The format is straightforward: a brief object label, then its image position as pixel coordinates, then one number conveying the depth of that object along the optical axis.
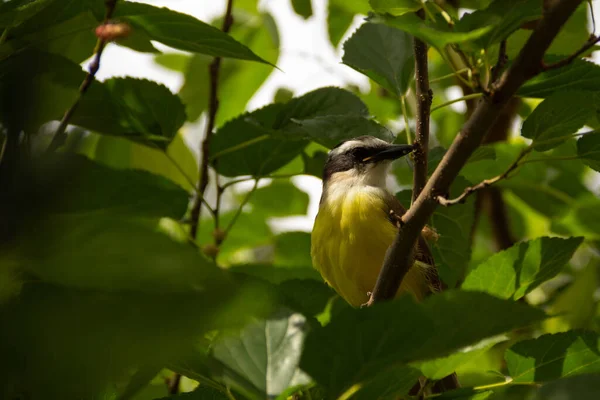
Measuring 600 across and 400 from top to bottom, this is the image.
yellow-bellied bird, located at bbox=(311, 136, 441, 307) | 7.73
